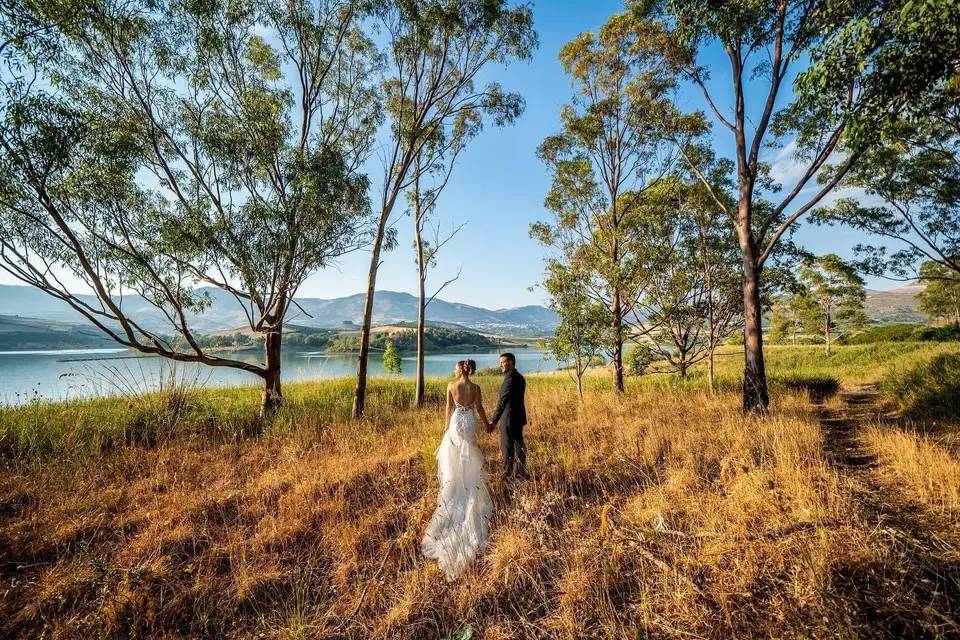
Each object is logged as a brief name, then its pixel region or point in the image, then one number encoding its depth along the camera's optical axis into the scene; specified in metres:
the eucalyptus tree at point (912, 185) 11.38
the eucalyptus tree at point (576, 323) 11.65
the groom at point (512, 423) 5.45
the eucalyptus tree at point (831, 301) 27.55
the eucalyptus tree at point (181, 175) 6.00
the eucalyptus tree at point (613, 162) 11.71
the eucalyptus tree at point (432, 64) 9.80
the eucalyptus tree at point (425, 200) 12.02
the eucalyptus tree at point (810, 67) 4.40
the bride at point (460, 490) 3.74
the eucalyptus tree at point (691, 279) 12.71
